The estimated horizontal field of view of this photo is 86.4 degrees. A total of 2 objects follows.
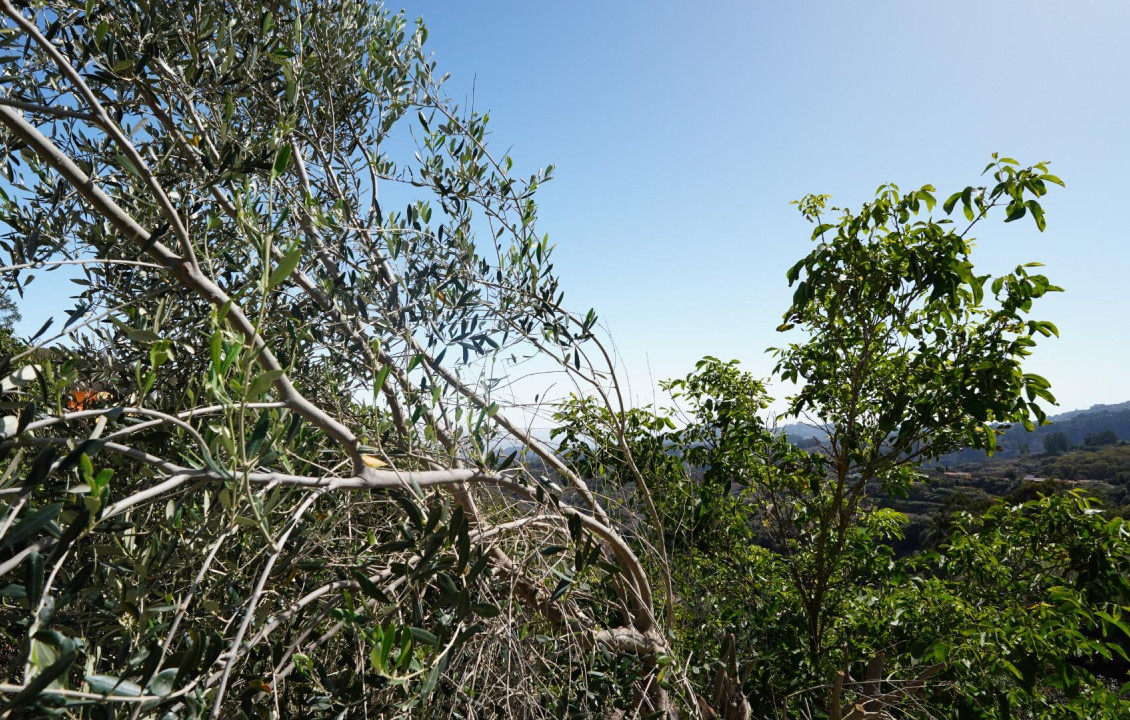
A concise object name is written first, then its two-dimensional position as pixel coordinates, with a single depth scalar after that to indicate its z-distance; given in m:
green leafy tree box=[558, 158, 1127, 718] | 3.05
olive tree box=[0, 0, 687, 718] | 1.15
